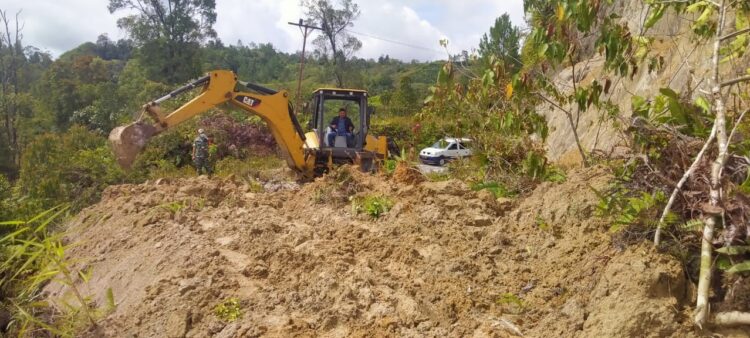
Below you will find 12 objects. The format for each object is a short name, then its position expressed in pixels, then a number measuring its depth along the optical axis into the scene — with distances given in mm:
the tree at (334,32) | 44219
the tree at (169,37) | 39312
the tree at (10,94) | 25016
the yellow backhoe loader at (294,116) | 9992
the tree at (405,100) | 32656
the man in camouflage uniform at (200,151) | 13508
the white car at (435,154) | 23883
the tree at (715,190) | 2904
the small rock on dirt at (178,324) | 3910
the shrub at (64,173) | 11234
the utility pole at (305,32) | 28641
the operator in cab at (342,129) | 11180
